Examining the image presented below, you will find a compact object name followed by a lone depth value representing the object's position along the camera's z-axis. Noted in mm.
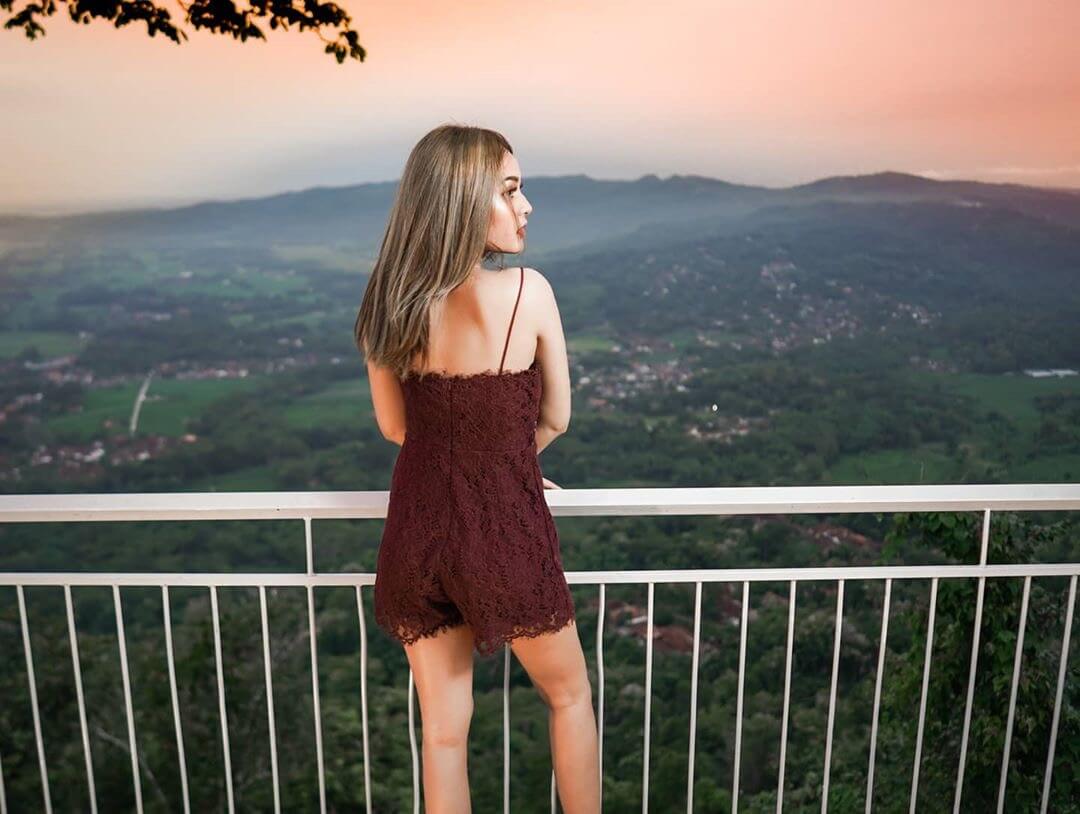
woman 1364
